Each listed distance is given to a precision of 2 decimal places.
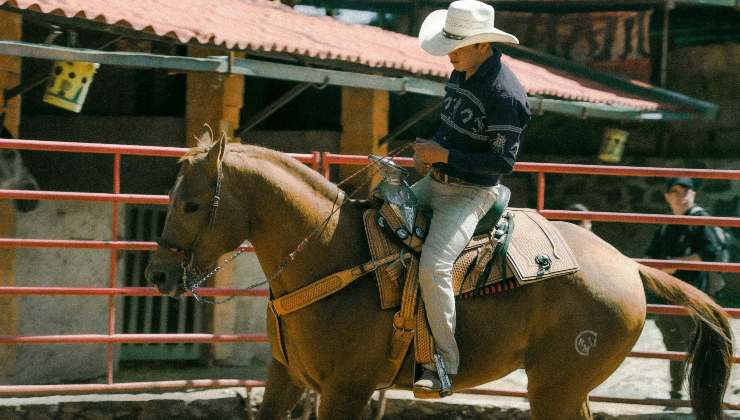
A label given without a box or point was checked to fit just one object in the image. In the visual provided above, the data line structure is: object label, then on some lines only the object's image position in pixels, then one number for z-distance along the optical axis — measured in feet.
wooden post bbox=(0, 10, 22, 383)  48.42
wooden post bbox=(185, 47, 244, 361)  57.21
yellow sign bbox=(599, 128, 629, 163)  86.89
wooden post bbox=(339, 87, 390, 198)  66.59
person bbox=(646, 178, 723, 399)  48.78
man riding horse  31.22
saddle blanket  31.83
